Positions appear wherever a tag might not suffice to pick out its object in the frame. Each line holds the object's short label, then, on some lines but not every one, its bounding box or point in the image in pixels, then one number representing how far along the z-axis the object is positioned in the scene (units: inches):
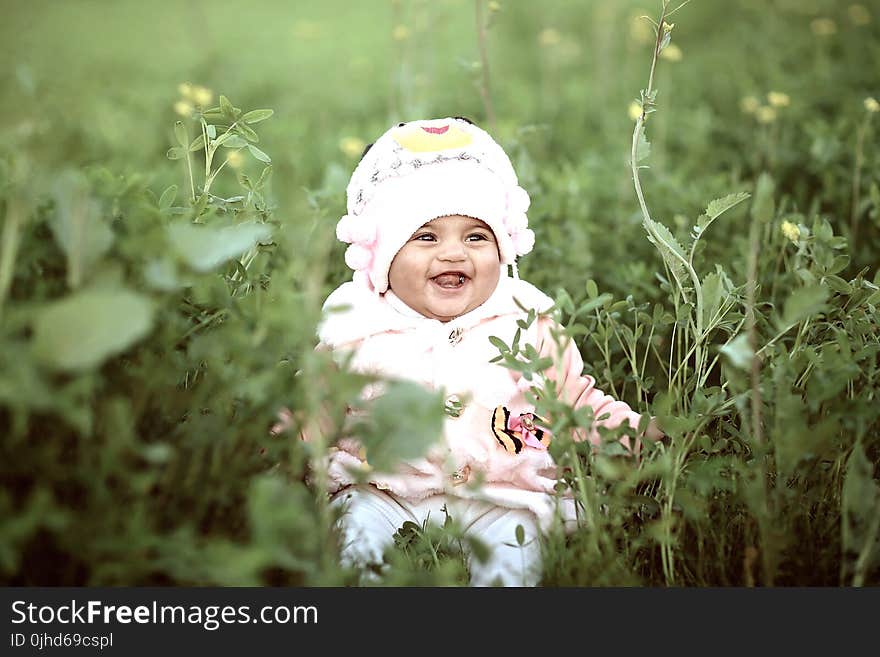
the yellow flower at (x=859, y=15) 207.1
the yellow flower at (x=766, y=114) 148.2
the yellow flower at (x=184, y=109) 96.6
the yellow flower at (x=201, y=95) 109.5
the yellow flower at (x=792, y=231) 96.2
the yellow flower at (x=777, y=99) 141.7
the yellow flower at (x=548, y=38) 199.6
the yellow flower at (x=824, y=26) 193.1
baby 91.6
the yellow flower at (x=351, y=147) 159.0
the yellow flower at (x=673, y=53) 144.7
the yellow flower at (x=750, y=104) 167.2
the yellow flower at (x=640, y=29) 193.8
